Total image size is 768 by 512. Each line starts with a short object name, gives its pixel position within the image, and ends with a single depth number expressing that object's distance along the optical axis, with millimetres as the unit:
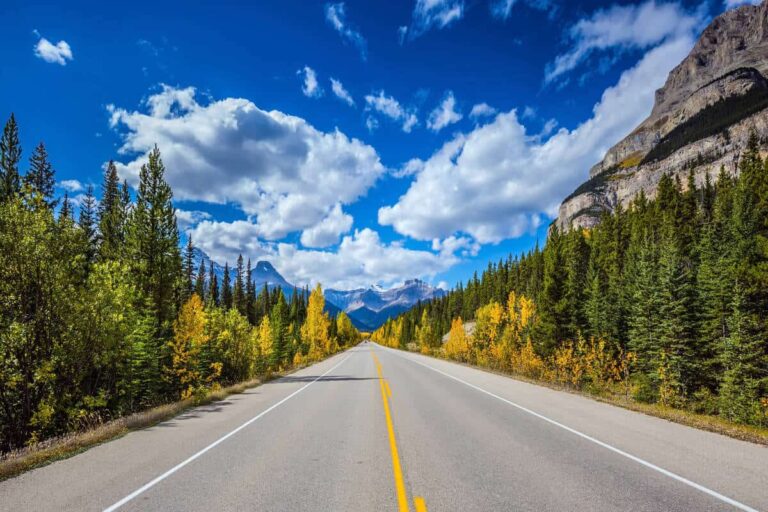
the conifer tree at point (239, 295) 73794
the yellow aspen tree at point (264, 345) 37594
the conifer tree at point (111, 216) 24781
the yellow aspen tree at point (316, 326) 52156
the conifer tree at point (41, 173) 41688
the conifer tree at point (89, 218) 38219
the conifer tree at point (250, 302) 77031
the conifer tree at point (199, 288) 59069
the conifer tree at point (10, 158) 33875
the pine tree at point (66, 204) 47288
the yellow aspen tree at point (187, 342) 19281
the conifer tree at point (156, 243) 20922
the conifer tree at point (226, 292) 75062
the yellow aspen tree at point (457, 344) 51312
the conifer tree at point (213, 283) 79181
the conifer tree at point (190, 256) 46688
